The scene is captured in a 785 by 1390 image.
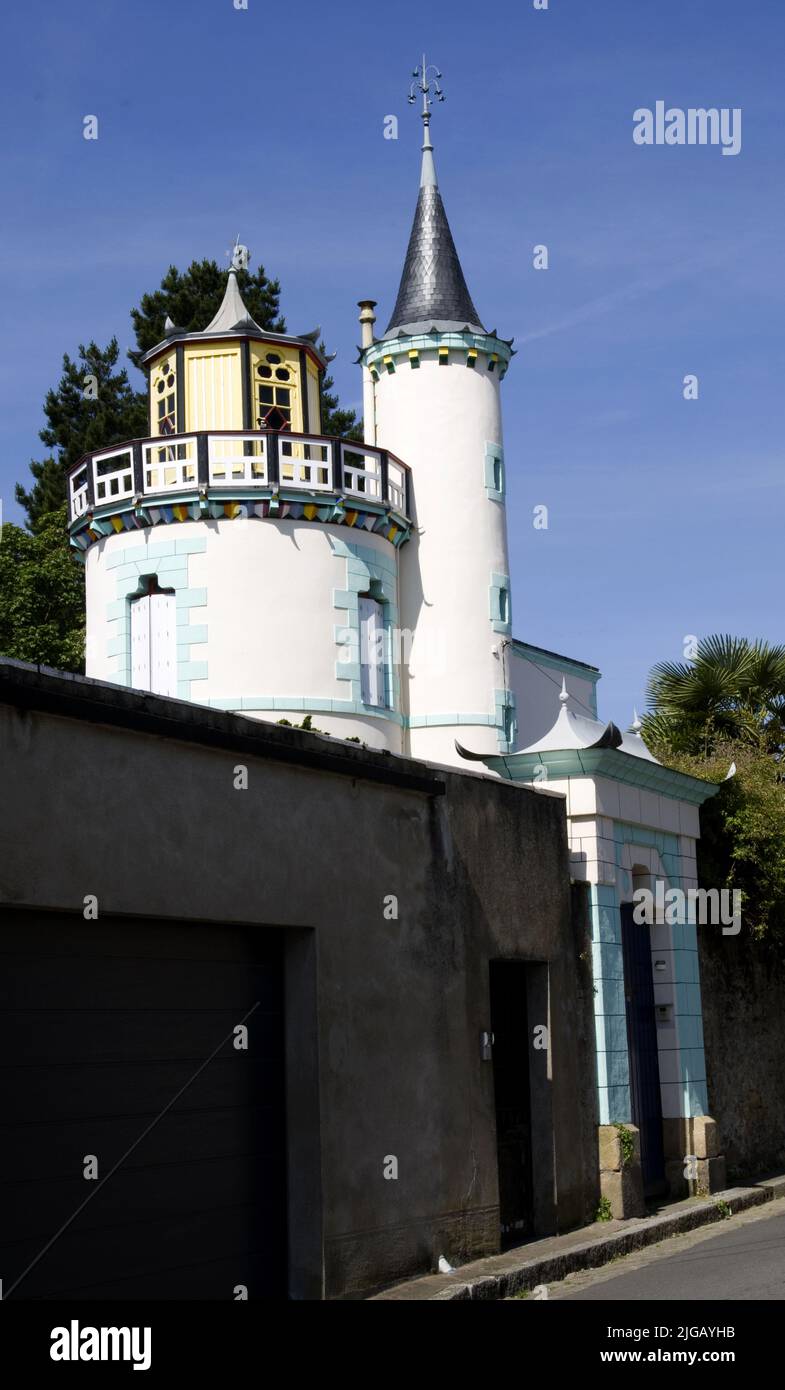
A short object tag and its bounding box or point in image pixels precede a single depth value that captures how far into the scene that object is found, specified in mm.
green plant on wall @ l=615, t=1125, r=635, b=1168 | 13992
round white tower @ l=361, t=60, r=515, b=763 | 26062
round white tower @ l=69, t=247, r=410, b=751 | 23406
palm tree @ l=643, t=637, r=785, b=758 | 22609
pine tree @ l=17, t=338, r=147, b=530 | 42812
